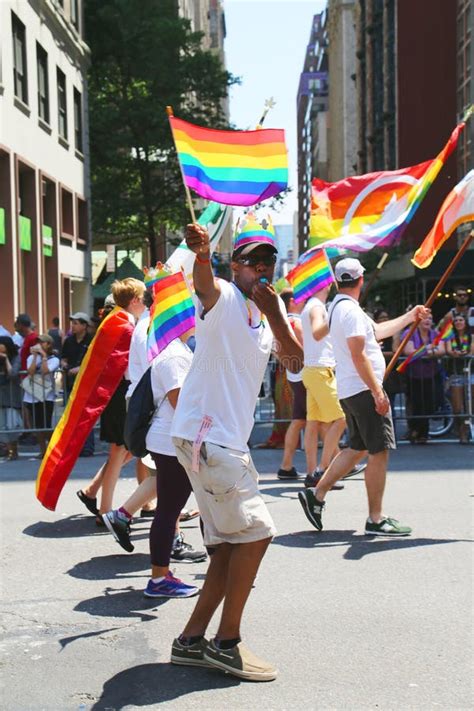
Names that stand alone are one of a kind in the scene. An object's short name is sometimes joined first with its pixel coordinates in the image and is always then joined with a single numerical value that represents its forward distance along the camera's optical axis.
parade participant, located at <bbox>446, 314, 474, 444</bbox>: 13.57
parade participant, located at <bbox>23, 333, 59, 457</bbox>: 13.30
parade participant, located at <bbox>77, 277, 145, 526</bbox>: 7.48
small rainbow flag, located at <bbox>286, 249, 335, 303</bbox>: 9.66
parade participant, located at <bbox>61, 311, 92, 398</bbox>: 13.35
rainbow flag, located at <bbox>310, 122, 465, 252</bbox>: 8.97
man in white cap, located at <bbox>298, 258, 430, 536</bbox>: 7.18
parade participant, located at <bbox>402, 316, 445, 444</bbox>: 13.44
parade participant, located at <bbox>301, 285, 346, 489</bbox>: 9.30
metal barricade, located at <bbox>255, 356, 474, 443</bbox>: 13.45
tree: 37.12
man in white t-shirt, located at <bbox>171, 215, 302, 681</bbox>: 4.47
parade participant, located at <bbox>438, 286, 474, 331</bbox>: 13.84
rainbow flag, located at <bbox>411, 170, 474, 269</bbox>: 8.41
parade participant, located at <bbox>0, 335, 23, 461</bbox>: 12.93
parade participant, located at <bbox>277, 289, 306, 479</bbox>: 10.55
